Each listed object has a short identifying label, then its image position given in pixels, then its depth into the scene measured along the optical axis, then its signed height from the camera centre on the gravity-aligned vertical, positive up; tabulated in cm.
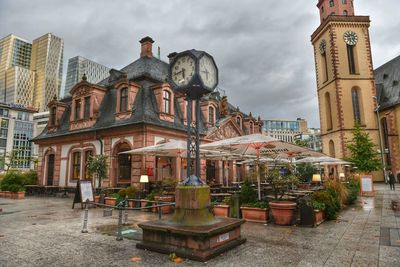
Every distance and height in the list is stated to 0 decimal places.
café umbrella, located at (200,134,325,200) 881 +100
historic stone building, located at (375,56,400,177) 3653 +812
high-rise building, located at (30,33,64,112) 17388 +7503
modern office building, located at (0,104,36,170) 9312 +1750
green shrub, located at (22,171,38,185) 2359 -9
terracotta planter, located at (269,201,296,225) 866 -124
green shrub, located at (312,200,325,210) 907 -110
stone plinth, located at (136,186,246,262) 521 -113
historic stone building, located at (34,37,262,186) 1797 +368
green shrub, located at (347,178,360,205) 1400 -113
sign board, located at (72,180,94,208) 1230 -59
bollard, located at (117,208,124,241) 668 -138
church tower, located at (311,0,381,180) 3725 +1265
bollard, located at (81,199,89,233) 760 -145
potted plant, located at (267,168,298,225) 867 -100
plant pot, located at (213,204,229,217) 985 -132
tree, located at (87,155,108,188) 1596 +59
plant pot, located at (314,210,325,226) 857 -144
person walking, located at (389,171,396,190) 2544 -80
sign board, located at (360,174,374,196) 1923 -94
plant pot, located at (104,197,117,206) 1384 -127
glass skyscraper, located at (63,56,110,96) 18501 +7365
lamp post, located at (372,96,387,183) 3258 +271
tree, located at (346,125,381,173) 2681 +161
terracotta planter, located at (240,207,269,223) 910 -139
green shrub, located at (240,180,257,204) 1023 -81
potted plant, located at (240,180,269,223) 916 -115
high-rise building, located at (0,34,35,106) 15825 +6276
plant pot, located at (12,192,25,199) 1930 -125
